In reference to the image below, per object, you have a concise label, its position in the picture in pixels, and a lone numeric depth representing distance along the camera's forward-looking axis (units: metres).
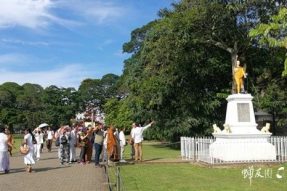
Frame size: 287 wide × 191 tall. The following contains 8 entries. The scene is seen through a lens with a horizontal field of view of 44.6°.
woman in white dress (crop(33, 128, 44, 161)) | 18.55
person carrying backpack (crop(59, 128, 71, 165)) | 16.29
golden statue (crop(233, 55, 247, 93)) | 16.64
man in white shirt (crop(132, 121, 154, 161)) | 16.24
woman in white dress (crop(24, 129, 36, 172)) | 14.02
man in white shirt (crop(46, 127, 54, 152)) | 24.62
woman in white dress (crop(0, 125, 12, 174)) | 13.89
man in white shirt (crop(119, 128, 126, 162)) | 17.14
